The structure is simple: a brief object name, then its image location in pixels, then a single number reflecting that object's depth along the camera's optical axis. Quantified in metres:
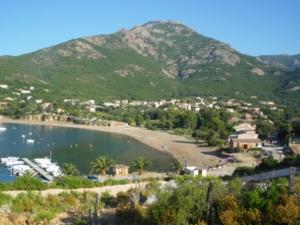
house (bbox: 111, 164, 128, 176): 39.20
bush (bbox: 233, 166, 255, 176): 31.90
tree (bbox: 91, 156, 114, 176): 39.05
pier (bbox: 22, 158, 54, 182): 38.95
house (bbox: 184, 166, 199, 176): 38.31
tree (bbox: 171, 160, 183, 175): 41.74
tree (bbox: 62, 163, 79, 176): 38.16
